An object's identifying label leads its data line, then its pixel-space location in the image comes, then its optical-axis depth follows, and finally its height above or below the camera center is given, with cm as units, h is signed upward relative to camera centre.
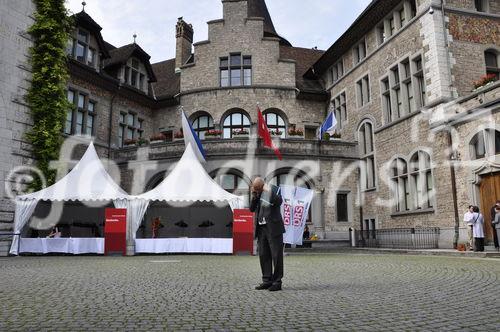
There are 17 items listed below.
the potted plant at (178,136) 2277 +525
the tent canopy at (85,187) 1614 +190
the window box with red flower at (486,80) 1523 +549
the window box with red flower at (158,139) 2306 +519
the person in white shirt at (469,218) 1402 +58
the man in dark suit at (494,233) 1363 +6
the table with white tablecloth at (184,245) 1603 -33
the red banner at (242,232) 1586 +15
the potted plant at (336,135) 2316 +536
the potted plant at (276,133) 2257 +537
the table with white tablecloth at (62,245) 1598 -32
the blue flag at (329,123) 2135 +557
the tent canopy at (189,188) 1622 +184
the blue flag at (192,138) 1947 +443
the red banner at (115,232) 1583 +15
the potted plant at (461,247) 1447 -38
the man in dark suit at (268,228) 623 +12
